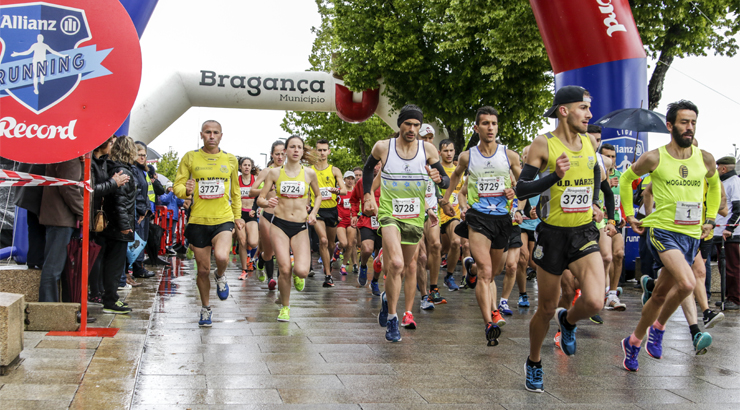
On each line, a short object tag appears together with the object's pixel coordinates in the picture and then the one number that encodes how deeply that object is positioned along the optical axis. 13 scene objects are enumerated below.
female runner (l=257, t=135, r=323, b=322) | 7.84
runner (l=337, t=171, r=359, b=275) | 14.33
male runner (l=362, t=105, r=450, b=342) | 6.94
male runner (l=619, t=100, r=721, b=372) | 5.77
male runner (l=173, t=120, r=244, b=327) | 7.37
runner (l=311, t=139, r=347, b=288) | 12.12
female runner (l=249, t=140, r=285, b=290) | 10.40
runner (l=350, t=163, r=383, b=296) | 10.63
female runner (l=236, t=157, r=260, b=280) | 12.37
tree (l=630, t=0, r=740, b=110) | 17.56
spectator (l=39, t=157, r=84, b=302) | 6.62
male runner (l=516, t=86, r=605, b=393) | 4.84
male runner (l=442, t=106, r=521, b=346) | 6.95
